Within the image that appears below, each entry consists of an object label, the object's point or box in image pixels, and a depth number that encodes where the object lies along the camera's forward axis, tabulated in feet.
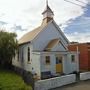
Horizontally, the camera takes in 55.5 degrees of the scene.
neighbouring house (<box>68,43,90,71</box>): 41.82
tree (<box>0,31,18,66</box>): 37.25
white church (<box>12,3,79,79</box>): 33.50
